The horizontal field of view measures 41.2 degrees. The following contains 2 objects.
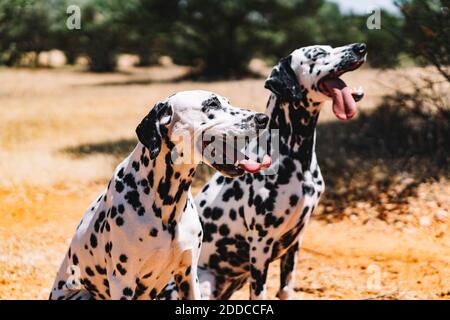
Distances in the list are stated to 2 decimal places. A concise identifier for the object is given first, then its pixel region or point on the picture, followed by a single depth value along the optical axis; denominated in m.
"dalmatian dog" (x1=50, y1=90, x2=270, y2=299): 3.41
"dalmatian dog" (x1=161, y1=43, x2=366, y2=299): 4.23
